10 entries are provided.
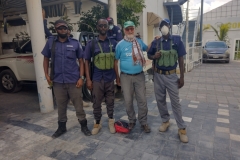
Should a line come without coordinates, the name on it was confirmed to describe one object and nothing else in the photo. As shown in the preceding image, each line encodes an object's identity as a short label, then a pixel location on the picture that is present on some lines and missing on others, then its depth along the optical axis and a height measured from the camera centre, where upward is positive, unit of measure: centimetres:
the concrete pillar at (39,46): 390 -2
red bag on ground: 326 -140
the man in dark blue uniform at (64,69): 301 -39
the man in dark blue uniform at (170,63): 297 -35
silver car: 1289 -96
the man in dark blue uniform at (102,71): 306 -45
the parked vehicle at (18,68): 540 -62
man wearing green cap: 307 -43
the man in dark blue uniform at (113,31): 428 +24
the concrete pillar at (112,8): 629 +108
